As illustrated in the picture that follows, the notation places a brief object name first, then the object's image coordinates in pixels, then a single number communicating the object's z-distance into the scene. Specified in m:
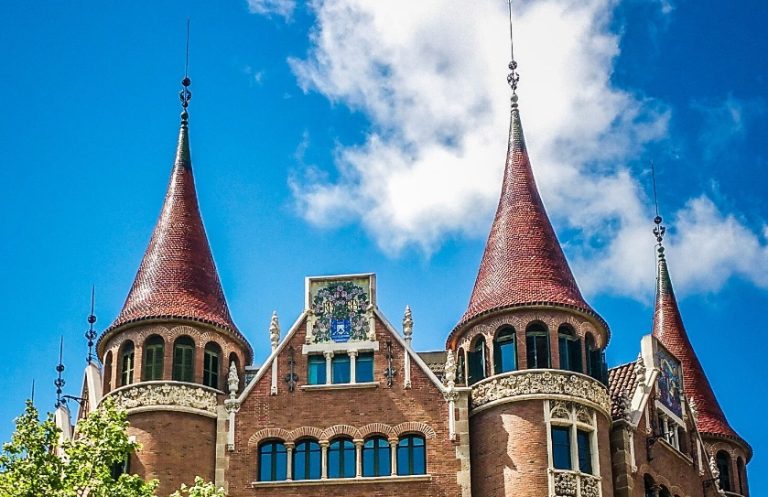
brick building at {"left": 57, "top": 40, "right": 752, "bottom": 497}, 45.38
